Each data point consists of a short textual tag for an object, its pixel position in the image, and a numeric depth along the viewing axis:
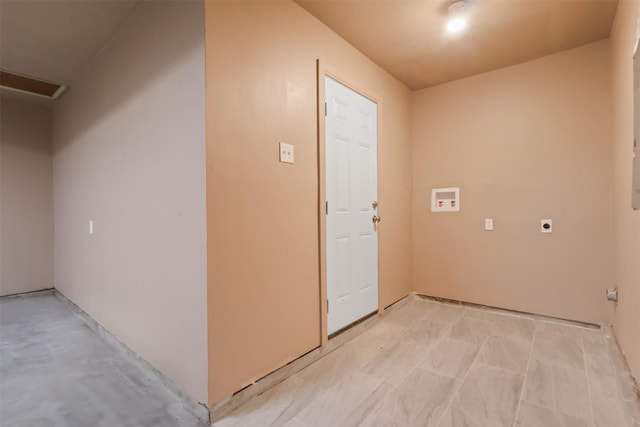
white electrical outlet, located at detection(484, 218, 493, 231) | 3.17
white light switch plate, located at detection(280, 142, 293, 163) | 1.96
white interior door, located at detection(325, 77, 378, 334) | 2.41
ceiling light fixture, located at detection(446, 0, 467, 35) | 2.09
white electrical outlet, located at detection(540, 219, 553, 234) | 2.86
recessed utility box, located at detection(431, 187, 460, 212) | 3.39
